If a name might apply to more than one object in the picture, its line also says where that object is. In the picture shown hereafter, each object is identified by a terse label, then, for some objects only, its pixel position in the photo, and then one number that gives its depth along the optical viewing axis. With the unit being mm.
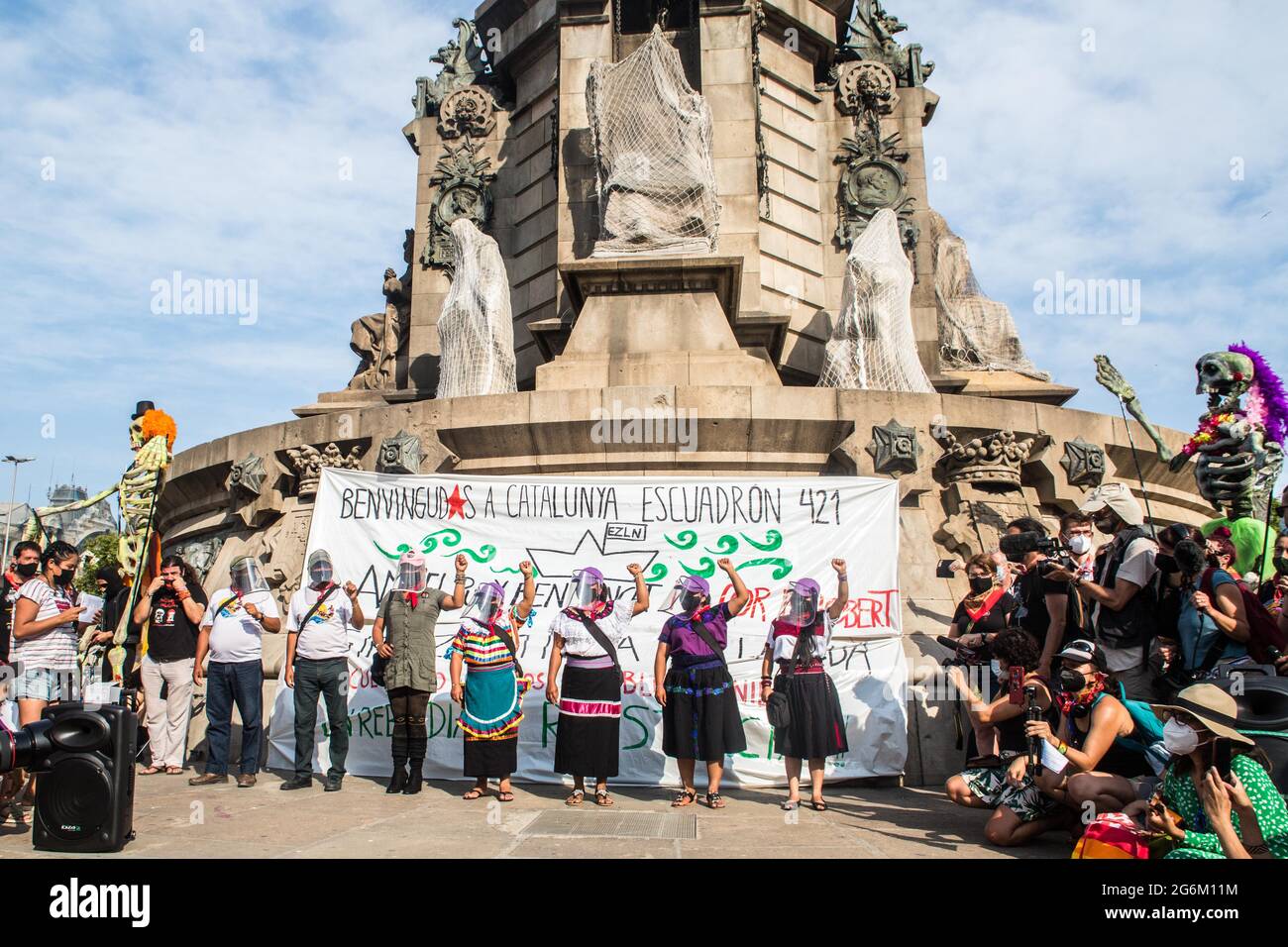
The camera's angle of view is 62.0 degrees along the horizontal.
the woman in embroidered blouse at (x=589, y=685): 7531
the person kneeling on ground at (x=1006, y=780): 5871
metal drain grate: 6164
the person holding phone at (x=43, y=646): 7070
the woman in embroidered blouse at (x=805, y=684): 7430
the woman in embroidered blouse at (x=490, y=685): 7609
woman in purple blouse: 7527
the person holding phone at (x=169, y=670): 8867
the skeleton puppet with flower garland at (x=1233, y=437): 8188
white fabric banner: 8555
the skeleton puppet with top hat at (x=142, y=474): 11102
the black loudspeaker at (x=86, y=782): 5453
